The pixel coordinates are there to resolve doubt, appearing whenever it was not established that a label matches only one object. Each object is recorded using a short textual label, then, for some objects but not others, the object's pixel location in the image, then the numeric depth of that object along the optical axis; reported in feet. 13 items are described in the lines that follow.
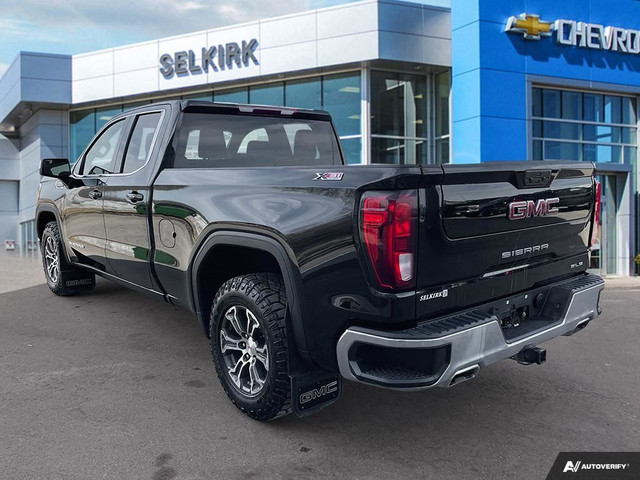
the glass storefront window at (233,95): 59.57
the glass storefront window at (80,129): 70.28
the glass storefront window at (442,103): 54.95
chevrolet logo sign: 47.78
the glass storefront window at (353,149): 55.16
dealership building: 48.70
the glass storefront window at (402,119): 55.06
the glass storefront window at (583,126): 51.80
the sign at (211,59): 55.57
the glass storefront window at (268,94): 57.77
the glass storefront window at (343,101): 55.01
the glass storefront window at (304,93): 55.98
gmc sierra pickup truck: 8.91
